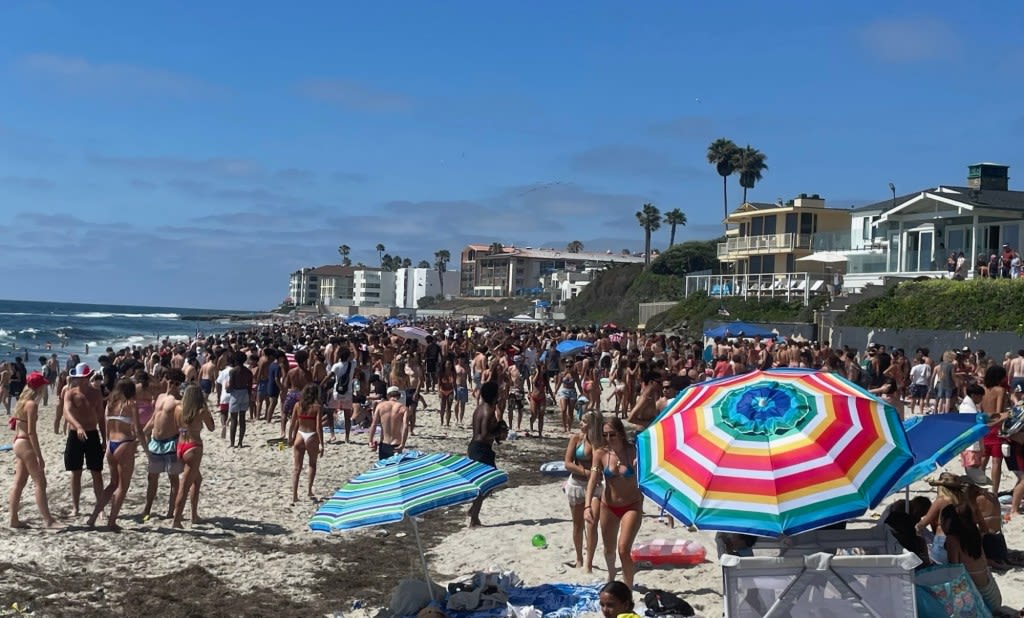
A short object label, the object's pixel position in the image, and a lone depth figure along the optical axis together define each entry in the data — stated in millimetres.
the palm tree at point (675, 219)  92688
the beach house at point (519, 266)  118188
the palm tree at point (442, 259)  151000
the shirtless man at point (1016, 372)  15602
